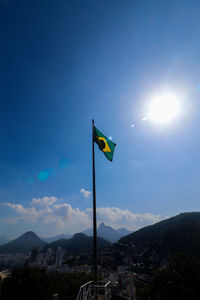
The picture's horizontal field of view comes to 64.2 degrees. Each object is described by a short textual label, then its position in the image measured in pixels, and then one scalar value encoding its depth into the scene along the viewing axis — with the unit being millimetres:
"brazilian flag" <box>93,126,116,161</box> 10177
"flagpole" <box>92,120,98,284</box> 6602
